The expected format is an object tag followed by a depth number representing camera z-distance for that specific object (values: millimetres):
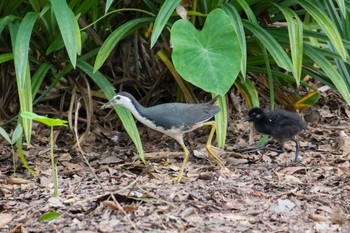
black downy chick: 12539
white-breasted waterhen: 11250
